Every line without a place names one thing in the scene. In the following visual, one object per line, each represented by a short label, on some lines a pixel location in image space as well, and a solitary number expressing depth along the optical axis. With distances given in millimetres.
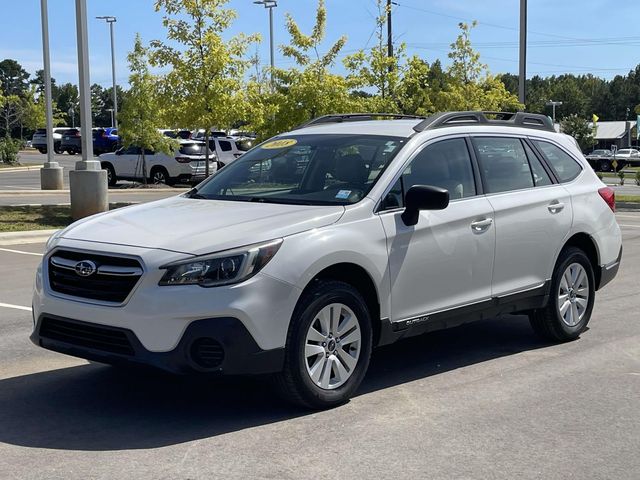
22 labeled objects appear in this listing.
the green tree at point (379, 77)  23344
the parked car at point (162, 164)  28609
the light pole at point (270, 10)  46906
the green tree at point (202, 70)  19516
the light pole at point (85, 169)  15797
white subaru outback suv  4586
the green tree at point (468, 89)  29594
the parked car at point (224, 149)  32438
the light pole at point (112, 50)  59125
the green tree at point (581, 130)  93062
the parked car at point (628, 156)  60450
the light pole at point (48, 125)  22938
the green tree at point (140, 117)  27203
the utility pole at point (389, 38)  28494
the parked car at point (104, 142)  52969
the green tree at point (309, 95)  20984
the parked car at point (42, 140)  61156
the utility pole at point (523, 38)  23748
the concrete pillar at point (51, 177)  24641
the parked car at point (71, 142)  58719
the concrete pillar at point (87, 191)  15930
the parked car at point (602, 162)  56912
